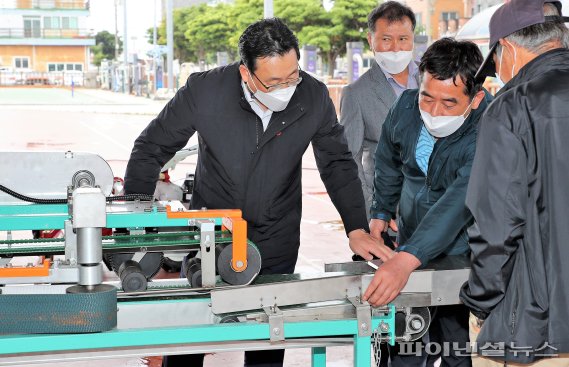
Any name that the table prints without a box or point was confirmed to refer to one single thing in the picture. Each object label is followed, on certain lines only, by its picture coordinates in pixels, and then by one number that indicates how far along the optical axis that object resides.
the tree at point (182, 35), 53.53
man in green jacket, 2.67
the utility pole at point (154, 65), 40.75
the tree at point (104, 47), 79.00
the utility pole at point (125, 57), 44.25
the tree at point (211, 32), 44.94
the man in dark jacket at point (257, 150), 3.15
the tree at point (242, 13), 37.75
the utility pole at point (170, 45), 31.69
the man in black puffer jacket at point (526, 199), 2.13
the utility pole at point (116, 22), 60.80
